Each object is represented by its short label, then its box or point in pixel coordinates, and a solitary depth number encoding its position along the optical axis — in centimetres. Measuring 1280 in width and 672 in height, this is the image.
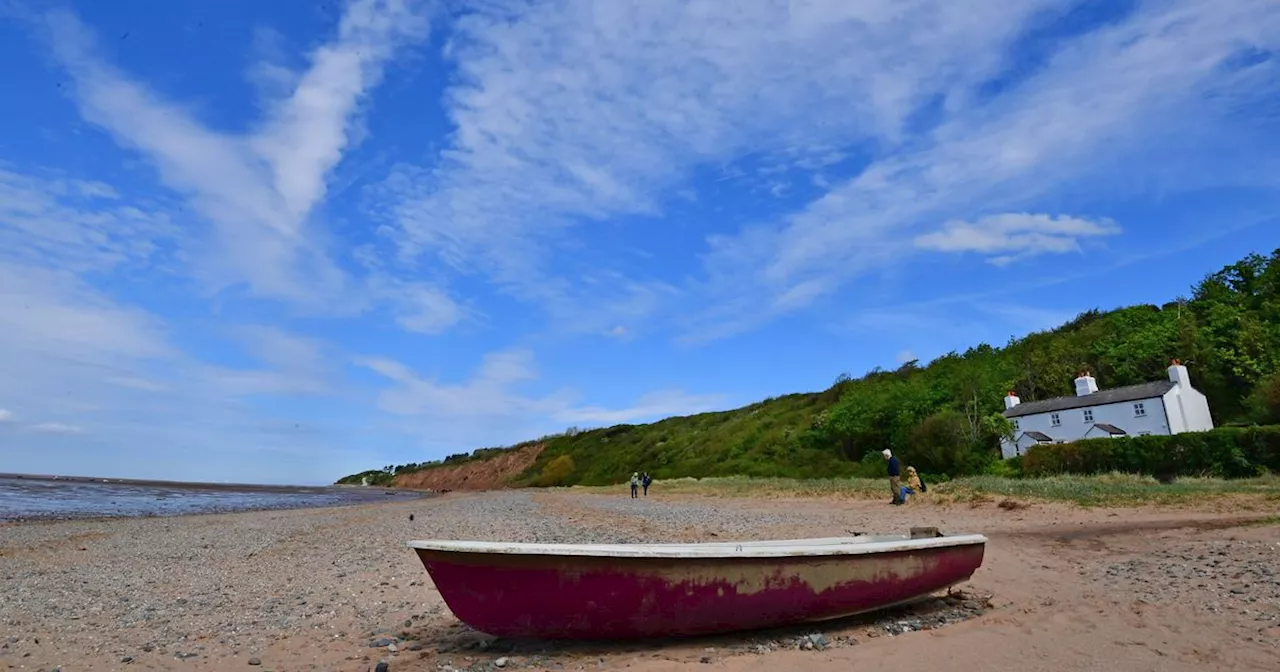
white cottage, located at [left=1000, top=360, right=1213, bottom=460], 3450
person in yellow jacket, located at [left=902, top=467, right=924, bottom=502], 2185
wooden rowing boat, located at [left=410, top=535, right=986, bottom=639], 622
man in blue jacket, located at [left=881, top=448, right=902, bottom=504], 2044
